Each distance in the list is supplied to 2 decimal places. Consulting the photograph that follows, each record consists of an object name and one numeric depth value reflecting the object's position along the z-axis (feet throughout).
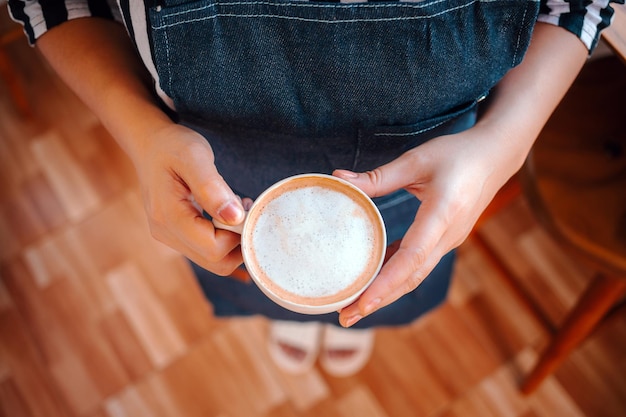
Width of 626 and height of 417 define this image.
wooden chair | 3.16
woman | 2.16
